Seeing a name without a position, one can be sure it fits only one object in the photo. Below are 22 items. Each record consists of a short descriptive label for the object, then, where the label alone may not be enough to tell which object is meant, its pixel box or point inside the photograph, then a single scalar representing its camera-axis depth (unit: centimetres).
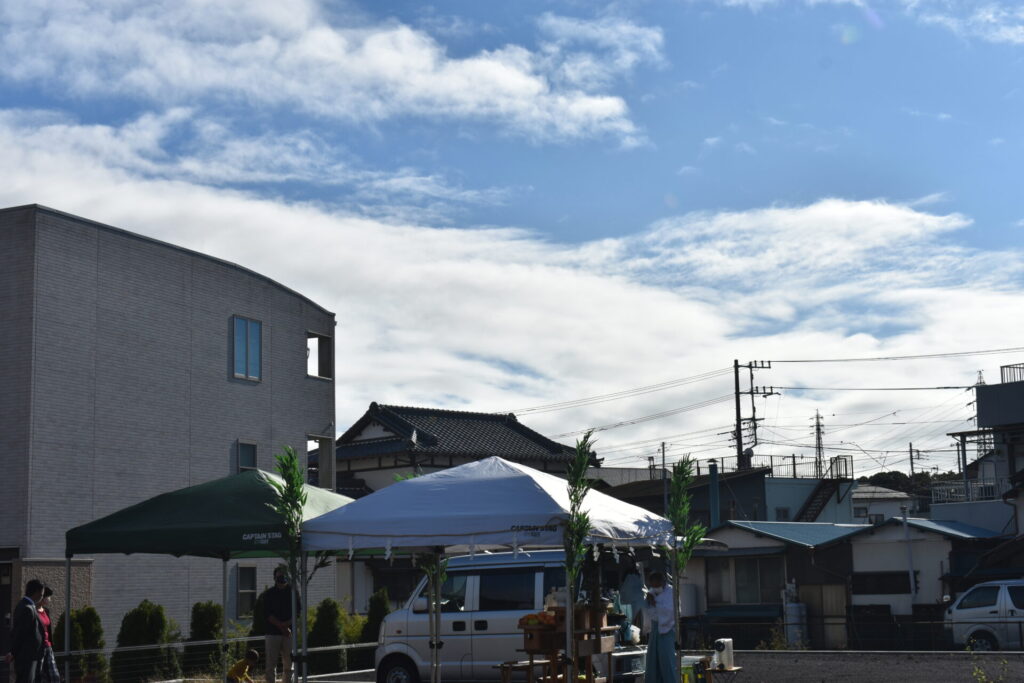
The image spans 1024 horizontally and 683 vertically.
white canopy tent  1127
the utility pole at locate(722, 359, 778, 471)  5802
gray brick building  2292
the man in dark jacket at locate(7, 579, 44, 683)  1300
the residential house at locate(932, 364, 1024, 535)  3709
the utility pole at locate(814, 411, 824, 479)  8135
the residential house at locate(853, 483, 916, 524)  5572
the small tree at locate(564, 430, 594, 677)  1135
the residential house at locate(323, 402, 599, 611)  4731
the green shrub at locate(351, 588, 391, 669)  2427
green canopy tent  1269
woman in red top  1334
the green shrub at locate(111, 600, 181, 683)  2103
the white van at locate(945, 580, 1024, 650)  2522
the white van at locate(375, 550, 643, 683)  1548
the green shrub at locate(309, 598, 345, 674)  2485
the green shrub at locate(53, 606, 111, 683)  2006
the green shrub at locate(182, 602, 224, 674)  2214
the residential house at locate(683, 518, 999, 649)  3222
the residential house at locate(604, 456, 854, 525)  4925
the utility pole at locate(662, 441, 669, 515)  4722
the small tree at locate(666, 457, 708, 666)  1341
